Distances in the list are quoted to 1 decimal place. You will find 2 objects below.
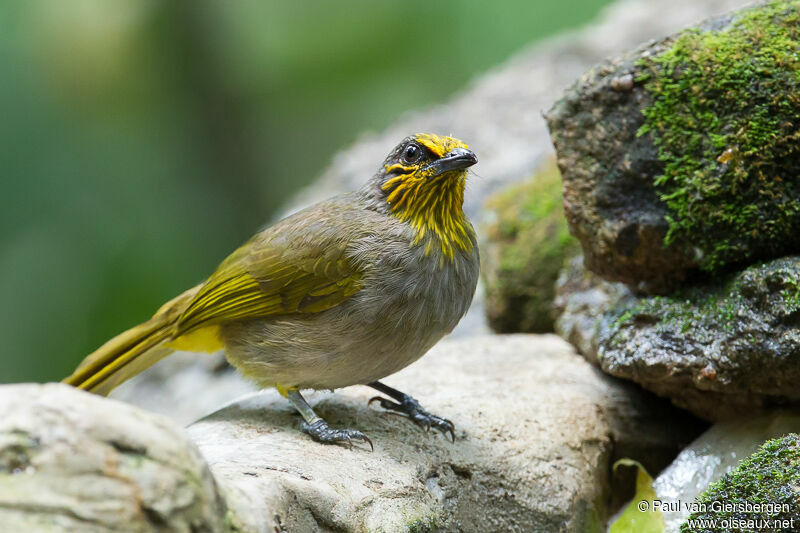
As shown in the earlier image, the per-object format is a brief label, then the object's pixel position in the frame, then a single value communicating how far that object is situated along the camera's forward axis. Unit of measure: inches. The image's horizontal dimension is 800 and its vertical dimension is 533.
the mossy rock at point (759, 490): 245.3
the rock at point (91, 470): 158.6
